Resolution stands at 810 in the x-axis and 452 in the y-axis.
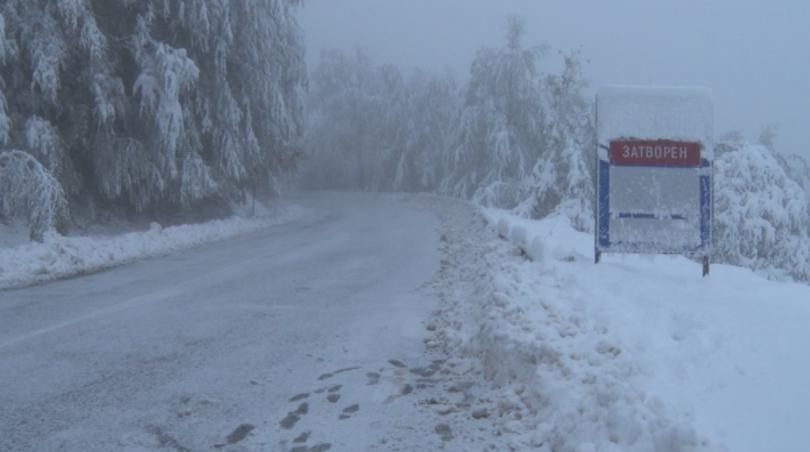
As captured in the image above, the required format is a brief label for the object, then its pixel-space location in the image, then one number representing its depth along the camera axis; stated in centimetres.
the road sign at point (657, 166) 796
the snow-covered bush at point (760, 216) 2259
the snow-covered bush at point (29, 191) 1431
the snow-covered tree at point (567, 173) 3106
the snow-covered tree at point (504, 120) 4328
